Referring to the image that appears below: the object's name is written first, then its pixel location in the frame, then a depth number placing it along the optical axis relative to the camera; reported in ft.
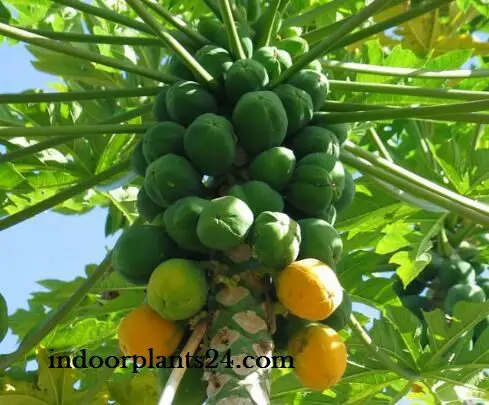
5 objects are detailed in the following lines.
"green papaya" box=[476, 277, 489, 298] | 14.15
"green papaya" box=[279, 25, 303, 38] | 9.88
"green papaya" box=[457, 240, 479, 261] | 14.43
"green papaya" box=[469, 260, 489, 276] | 14.27
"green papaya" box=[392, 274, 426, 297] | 14.42
